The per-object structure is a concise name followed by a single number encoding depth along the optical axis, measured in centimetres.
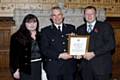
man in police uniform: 206
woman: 199
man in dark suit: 206
